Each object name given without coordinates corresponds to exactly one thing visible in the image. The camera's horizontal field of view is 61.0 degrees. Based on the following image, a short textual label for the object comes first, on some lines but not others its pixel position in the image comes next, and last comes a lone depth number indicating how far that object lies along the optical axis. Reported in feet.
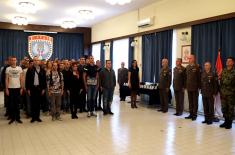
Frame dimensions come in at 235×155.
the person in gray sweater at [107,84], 16.85
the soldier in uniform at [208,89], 14.74
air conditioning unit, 22.10
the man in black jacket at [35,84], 14.47
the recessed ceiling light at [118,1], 17.49
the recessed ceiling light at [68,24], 28.26
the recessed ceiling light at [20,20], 26.28
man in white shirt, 14.00
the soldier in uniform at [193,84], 15.73
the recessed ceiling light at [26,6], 20.07
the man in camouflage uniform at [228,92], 13.63
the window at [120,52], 27.34
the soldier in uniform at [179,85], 17.15
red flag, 15.57
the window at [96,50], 33.43
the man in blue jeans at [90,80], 16.07
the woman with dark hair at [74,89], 15.92
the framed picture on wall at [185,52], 18.68
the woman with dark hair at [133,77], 19.60
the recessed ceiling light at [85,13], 23.63
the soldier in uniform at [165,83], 18.41
